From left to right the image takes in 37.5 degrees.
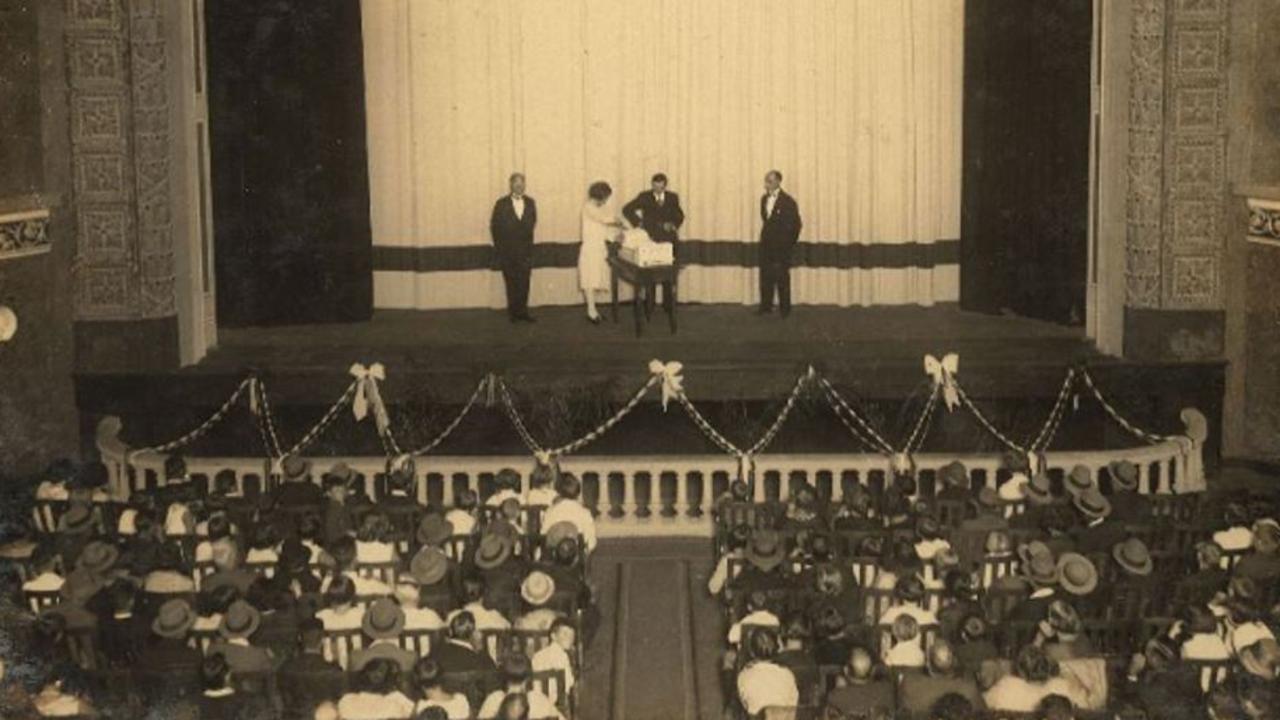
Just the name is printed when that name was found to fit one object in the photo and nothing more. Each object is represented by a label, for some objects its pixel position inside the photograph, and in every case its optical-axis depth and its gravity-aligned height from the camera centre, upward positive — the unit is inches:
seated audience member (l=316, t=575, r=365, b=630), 400.8 -88.6
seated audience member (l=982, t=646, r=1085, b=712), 356.2 -94.3
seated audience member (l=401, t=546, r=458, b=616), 413.4 -86.2
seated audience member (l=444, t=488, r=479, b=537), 468.8 -81.3
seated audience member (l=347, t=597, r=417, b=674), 374.9 -89.5
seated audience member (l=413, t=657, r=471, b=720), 359.3 -95.4
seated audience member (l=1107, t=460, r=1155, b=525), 470.9 -80.6
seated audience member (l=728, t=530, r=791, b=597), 422.6 -86.1
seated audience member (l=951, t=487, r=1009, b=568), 453.1 -83.6
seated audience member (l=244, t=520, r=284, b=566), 449.3 -83.8
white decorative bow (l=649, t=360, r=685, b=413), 616.8 -62.2
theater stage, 671.8 -65.7
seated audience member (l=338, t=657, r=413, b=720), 350.9 -94.6
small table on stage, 727.7 -34.3
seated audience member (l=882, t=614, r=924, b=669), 386.3 -93.6
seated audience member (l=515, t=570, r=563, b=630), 409.7 -88.8
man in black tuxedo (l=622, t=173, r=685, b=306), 772.0 -9.0
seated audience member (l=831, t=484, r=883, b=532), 456.8 -80.4
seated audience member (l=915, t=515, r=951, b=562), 450.3 -84.0
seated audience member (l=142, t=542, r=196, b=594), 425.1 -86.0
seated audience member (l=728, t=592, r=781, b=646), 399.9 -91.3
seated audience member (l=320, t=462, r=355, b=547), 468.1 -80.0
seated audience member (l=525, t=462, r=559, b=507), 483.5 -77.7
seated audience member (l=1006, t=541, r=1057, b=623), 414.3 -84.5
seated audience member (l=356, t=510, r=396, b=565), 444.1 -82.5
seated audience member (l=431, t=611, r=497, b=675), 372.8 -92.4
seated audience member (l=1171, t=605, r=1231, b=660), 372.2 -89.9
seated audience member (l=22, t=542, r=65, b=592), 425.7 -85.8
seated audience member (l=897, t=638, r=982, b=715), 357.4 -94.6
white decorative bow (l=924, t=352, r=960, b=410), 632.4 -61.7
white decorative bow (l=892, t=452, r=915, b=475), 533.3 -79.0
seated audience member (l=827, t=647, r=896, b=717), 355.6 -95.4
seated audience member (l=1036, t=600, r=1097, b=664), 376.4 -91.4
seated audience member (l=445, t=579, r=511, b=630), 400.2 -91.0
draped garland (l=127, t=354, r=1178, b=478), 631.2 -75.4
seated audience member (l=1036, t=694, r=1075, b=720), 327.9 -90.8
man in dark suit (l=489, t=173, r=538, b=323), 779.4 -16.7
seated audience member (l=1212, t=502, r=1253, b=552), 454.0 -83.8
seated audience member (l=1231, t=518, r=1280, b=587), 411.8 -82.9
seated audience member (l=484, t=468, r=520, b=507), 480.1 -77.4
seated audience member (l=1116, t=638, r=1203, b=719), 345.7 -94.3
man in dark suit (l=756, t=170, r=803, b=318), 782.5 -13.6
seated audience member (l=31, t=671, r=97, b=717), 335.9 -91.0
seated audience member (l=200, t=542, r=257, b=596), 416.8 -84.9
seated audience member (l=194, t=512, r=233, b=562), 451.2 -81.4
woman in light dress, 781.3 -22.5
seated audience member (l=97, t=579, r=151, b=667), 395.2 -92.3
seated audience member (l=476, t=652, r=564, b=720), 352.2 -95.1
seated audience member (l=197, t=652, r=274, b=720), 350.6 -94.4
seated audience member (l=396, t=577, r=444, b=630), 394.3 -89.4
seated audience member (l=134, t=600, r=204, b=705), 364.5 -92.1
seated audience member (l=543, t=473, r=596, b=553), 479.5 -81.8
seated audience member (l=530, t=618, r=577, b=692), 388.2 -95.0
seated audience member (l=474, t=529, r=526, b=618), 416.2 -84.5
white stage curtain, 848.3 +27.7
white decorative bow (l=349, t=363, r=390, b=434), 643.5 -68.5
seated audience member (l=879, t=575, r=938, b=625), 400.5 -90.0
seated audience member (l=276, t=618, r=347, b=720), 364.8 -94.6
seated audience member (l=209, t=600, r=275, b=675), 366.9 -89.3
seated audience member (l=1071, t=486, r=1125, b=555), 448.1 -83.0
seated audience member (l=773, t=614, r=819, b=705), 374.6 -93.3
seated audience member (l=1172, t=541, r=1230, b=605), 412.5 -87.3
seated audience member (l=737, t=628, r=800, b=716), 369.1 -97.1
